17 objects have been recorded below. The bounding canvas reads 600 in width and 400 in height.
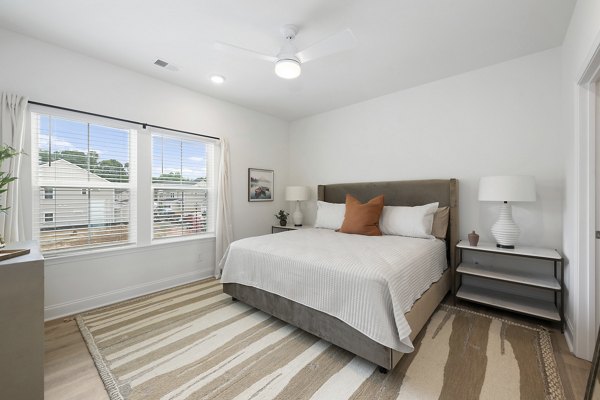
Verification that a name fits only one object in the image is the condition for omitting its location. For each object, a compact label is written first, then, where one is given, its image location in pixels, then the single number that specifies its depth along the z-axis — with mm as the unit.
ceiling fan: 1911
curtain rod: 2471
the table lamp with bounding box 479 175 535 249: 2438
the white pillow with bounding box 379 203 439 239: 3021
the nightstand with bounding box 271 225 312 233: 4434
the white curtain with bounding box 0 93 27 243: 2225
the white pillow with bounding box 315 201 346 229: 3744
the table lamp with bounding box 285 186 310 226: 4473
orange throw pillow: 3246
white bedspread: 1702
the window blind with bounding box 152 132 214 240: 3353
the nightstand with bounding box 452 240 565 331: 2273
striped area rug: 1605
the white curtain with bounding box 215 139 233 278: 3820
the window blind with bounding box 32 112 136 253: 2523
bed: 1795
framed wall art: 4367
